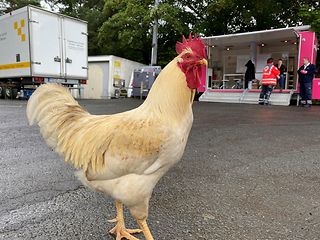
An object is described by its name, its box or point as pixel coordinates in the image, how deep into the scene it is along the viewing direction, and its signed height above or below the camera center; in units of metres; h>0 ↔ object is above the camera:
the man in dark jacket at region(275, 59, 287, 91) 15.95 +0.50
